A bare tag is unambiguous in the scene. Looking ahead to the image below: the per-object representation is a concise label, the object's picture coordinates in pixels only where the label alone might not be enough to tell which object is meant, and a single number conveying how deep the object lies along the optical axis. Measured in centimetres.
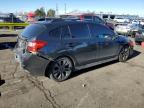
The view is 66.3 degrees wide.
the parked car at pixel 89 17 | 940
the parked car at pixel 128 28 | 923
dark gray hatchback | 291
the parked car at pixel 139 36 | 666
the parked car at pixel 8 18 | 1458
